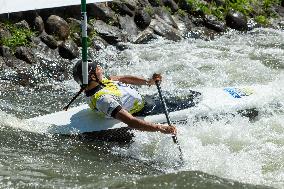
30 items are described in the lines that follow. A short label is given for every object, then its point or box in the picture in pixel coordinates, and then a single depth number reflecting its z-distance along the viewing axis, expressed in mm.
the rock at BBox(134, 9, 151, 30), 12406
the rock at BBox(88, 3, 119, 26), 11820
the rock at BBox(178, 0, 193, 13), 14000
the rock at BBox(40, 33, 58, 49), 10391
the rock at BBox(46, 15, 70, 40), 10668
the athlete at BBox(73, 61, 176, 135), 6004
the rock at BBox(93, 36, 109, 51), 11125
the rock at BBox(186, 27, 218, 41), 13209
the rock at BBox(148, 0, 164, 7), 13367
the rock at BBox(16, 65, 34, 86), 9294
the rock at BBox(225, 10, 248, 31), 14227
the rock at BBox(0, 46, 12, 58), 9711
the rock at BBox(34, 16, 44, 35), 10594
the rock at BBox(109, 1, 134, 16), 12352
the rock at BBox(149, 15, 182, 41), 12578
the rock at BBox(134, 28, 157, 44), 12078
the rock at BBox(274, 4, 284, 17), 16025
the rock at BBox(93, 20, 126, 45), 11516
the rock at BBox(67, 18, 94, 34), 11070
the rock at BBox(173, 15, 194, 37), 13250
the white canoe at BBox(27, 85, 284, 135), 6527
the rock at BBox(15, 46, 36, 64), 9867
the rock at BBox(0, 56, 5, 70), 9516
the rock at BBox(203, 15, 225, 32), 13820
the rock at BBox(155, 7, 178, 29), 13078
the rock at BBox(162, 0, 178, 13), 13703
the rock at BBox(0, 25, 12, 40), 10039
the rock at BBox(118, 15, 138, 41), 12070
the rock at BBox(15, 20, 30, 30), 10445
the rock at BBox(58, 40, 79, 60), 10406
